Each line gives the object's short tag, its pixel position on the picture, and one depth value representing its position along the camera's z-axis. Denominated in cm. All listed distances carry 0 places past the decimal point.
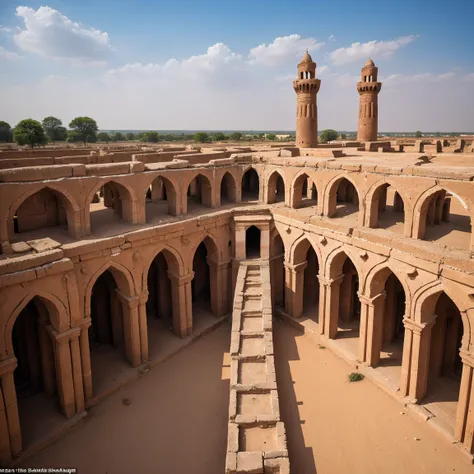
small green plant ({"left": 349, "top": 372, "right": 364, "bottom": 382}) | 1567
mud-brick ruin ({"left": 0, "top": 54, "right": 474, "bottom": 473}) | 1221
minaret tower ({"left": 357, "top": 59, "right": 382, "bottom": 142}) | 3538
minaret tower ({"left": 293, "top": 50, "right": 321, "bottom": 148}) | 2995
